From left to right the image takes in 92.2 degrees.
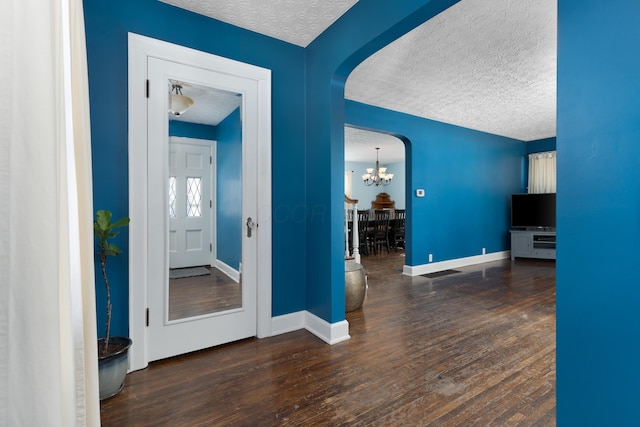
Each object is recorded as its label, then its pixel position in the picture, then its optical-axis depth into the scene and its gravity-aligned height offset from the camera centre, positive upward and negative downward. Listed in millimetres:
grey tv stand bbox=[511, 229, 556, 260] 5965 -760
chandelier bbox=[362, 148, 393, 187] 8377 +841
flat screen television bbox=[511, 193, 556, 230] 6066 -101
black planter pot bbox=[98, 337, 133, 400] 1704 -934
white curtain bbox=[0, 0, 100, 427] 713 -37
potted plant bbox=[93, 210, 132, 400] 1716 -853
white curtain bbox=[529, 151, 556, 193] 6438 +705
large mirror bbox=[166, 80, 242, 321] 2279 +46
